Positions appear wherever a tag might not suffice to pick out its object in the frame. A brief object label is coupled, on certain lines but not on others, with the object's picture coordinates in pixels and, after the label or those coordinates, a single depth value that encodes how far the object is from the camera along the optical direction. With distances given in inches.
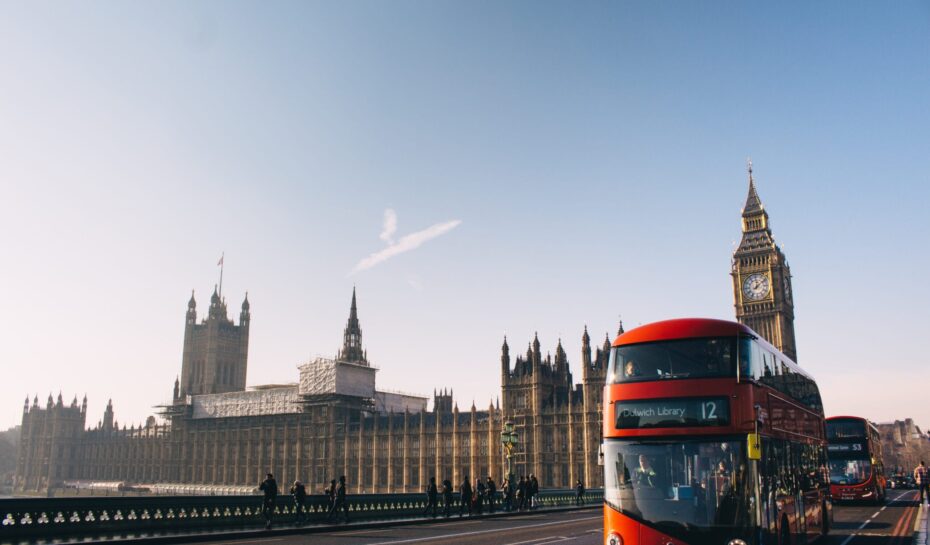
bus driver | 492.1
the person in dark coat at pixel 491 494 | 1459.2
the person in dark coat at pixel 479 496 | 1365.7
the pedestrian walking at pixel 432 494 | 1265.9
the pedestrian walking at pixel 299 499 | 1087.6
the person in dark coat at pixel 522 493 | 1503.4
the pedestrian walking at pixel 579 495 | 1825.5
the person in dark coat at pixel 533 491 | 1541.6
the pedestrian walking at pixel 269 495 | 992.9
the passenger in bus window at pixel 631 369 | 526.6
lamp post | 1443.5
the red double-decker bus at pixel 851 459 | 1321.4
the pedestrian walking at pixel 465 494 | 1343.5
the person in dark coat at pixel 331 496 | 1149.7
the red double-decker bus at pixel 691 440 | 477.7
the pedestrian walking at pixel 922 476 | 1263.5
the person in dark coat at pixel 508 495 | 1478.8
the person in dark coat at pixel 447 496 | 1291.8
